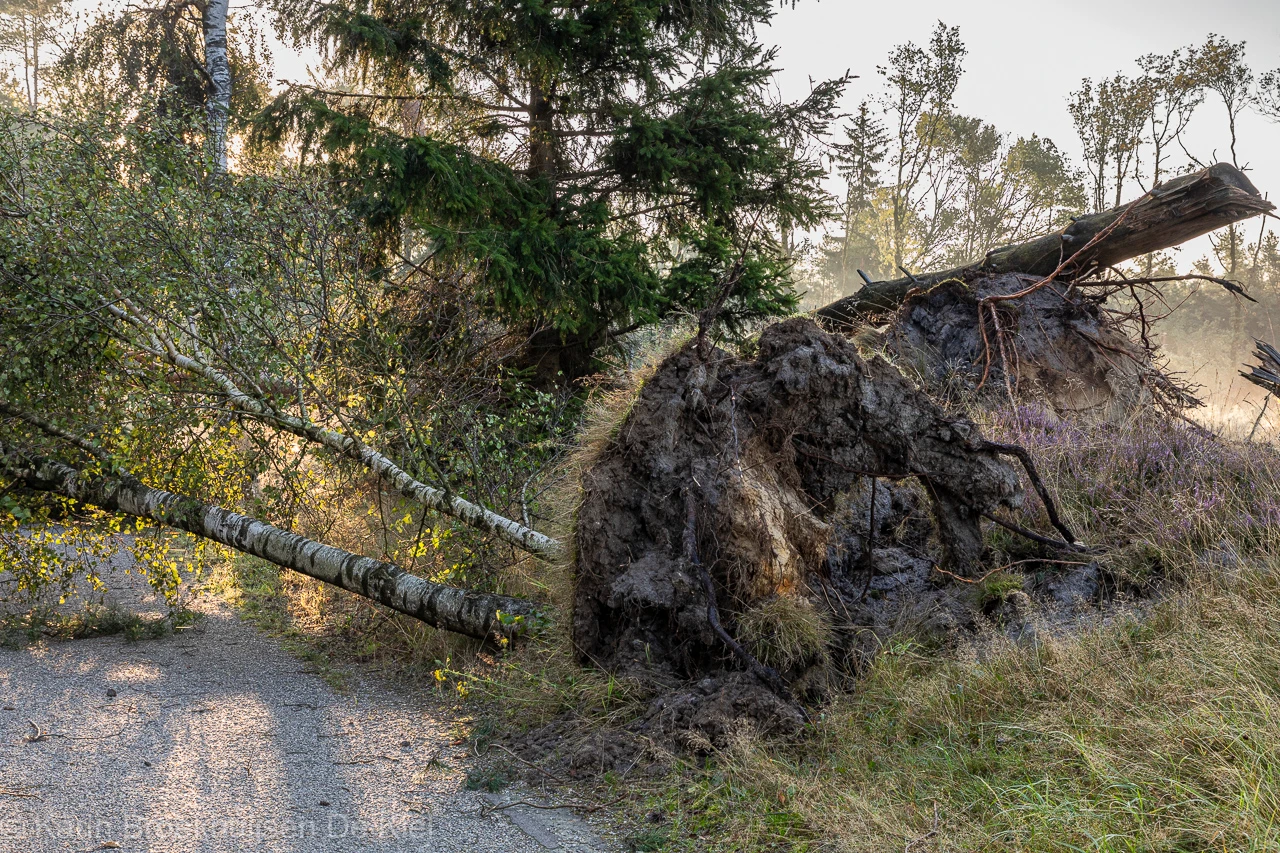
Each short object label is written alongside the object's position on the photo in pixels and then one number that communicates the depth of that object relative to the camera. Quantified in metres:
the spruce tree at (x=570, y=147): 8.83
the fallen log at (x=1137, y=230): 7.95
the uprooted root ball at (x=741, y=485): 4.59
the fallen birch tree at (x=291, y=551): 5.80
